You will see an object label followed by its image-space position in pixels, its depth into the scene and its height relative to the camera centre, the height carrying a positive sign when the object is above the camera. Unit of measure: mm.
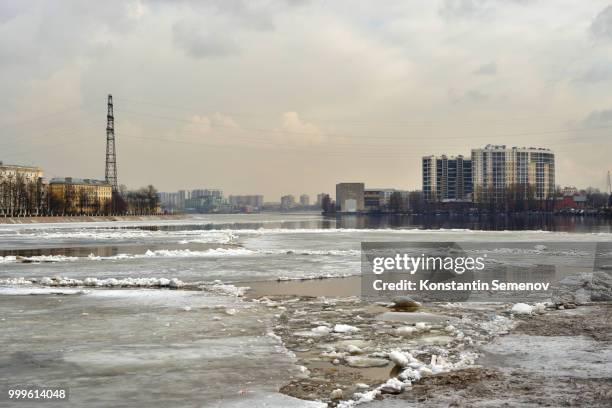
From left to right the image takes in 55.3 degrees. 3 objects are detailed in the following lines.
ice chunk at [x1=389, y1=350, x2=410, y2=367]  11000 -2868
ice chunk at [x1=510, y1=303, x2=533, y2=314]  16681 -2906
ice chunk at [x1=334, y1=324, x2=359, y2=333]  14094 -2924
